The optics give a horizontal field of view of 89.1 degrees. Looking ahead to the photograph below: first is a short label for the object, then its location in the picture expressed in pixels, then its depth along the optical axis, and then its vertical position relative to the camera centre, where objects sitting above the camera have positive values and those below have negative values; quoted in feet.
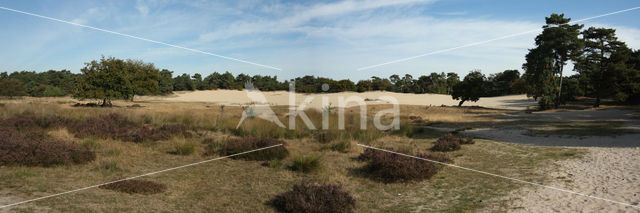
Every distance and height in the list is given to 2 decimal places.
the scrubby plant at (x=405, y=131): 54.87 -5.92
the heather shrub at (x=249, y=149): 35.70 -5.77
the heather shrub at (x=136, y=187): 22.52 -6.20
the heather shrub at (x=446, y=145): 40.27 -6.07
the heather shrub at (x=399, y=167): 27.35 -6.24
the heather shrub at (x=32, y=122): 41.97 -2.93
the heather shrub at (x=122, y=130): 41.22 -4.17
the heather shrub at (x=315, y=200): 19.83 -6.48
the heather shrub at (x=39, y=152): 26.61 -4.51
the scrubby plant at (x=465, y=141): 44.45 -6.08
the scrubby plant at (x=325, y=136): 46.78 -5.65
